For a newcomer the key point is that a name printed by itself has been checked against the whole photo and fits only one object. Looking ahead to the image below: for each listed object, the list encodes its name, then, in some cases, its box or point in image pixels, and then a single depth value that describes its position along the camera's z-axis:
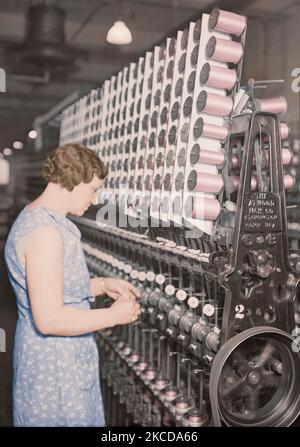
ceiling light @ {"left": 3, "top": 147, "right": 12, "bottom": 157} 2.77
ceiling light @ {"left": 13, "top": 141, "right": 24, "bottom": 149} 2.80
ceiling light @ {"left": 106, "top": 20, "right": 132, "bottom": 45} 2.77
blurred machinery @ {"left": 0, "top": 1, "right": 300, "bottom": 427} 2.21
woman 1.96
